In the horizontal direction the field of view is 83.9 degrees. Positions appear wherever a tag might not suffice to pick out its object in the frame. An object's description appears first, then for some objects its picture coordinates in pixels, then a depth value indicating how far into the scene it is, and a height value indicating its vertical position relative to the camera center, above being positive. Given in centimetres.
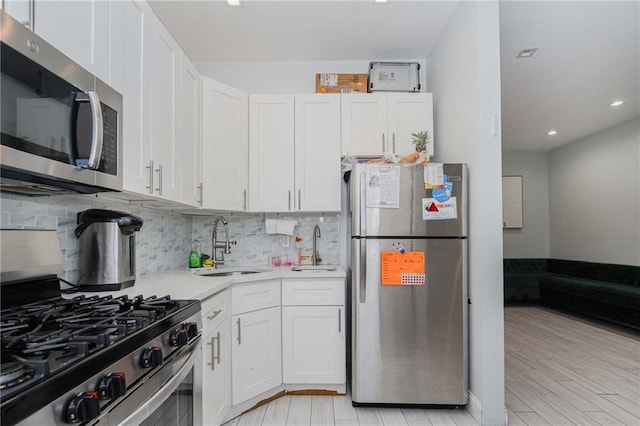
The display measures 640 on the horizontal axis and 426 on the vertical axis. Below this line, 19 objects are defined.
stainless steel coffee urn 171 -11
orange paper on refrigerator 236 -30
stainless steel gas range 69 -31
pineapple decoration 269 +67
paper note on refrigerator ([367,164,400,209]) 239 +25
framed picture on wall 663 +36
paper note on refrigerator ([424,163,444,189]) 237 +32
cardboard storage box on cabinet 314 +125
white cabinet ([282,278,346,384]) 257 -86
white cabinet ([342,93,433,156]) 297 +84
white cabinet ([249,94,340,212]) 296 +60
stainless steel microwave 98 +34
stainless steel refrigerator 235 -43
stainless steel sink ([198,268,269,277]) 282 -38
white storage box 305 +127
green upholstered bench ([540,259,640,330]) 435 -92
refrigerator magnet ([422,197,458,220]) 237 +10
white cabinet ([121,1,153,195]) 161 +61
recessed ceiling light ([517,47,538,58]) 314 +153
